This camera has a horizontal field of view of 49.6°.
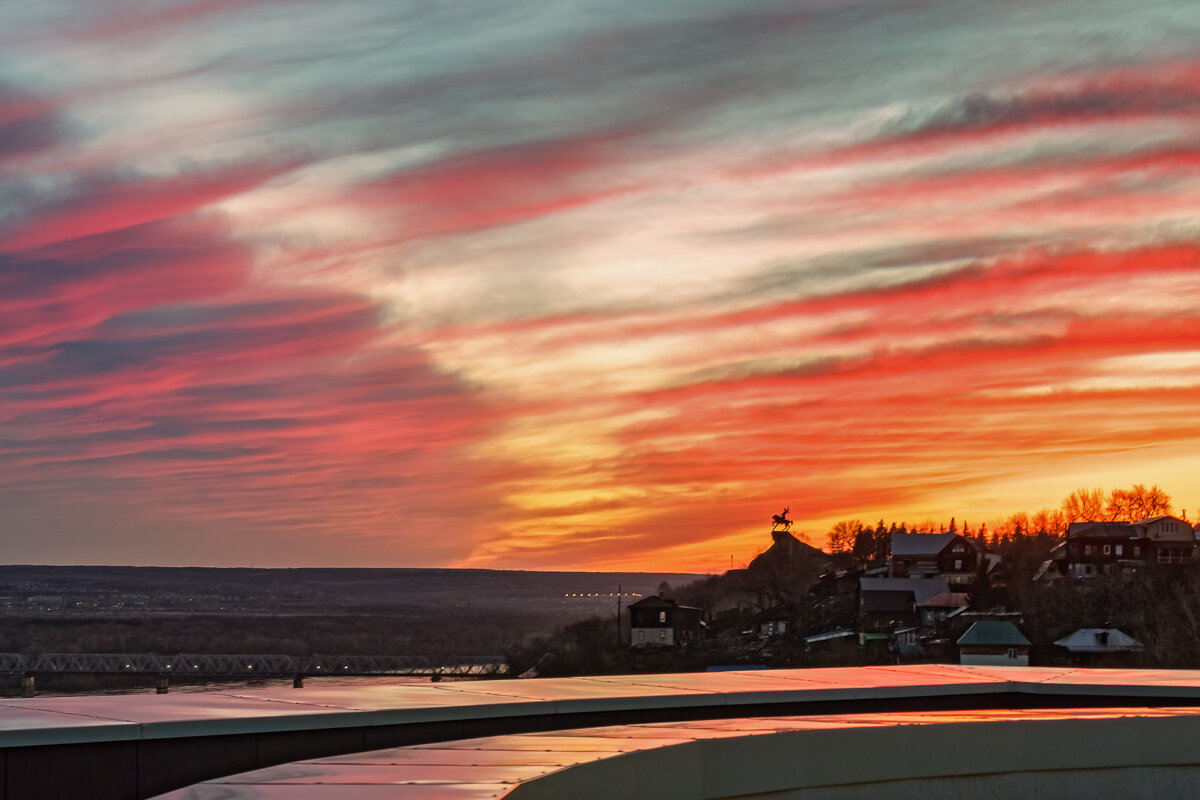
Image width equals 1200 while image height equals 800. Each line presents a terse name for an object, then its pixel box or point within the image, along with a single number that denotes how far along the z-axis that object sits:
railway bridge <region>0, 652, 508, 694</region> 121.94
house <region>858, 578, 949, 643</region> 122.12
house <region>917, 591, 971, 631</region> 120.38
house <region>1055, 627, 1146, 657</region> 93.75
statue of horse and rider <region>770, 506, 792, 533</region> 180.50
